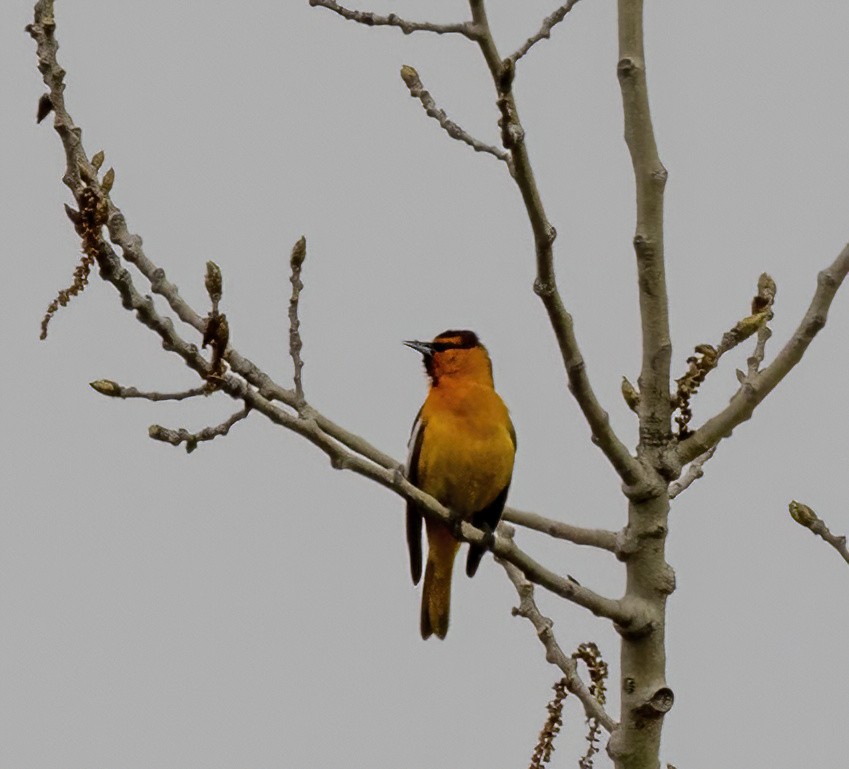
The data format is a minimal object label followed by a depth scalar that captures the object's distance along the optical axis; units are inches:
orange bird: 540.7
